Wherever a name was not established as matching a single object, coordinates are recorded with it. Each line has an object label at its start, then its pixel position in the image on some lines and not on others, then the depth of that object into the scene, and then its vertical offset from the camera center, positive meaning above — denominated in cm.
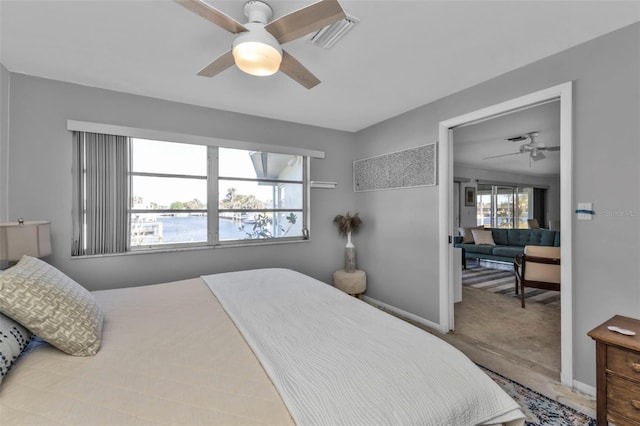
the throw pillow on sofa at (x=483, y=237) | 685 -62
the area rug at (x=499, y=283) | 432 -133
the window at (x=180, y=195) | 268 +19
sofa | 632 -72
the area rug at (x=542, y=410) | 175 -131
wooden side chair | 354 -73
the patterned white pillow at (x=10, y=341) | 104 -52
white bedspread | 93 -62
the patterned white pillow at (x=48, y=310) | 117 -42
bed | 89 -62
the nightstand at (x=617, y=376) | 153 -93
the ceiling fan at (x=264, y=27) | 131 +94
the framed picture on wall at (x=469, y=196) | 743 +42
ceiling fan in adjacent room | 429 +106
